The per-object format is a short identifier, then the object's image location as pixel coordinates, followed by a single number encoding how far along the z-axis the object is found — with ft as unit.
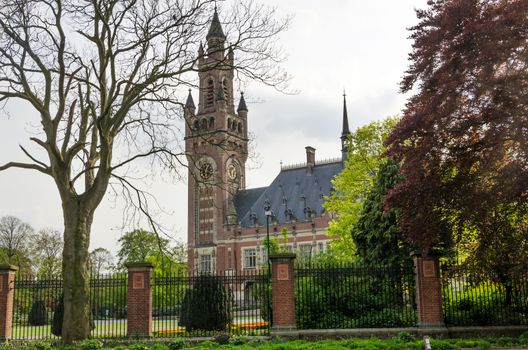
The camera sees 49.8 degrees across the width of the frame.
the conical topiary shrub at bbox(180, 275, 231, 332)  61.87
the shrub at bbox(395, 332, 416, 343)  52.35
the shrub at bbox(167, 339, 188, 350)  50.57
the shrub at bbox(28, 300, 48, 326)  70.61
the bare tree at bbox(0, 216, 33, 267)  184.03
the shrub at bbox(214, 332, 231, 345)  53.31
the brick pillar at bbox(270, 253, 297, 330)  57.36
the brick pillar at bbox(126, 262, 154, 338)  57.82
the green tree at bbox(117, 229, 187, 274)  215.84
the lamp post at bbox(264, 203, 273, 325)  59.61
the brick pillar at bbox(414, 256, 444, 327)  57.06
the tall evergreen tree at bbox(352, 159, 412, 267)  69.10
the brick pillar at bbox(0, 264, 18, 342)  59.57
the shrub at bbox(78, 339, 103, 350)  49.80
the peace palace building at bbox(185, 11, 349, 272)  206.69
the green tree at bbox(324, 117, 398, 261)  96.43
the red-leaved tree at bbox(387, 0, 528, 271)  43.93
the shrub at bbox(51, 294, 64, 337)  63.16
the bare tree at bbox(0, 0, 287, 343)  54.75
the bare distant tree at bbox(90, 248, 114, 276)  228.76
